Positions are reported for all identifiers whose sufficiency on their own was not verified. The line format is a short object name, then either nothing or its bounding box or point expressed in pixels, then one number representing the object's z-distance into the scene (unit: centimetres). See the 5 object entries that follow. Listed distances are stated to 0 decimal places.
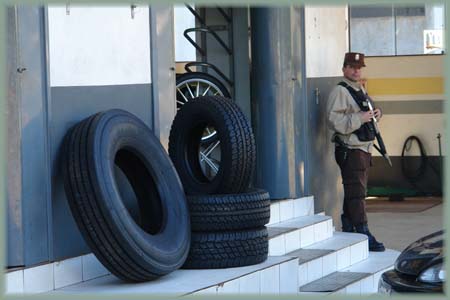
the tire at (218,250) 1161
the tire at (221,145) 1184
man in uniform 1630
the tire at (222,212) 1159
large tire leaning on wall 1010
